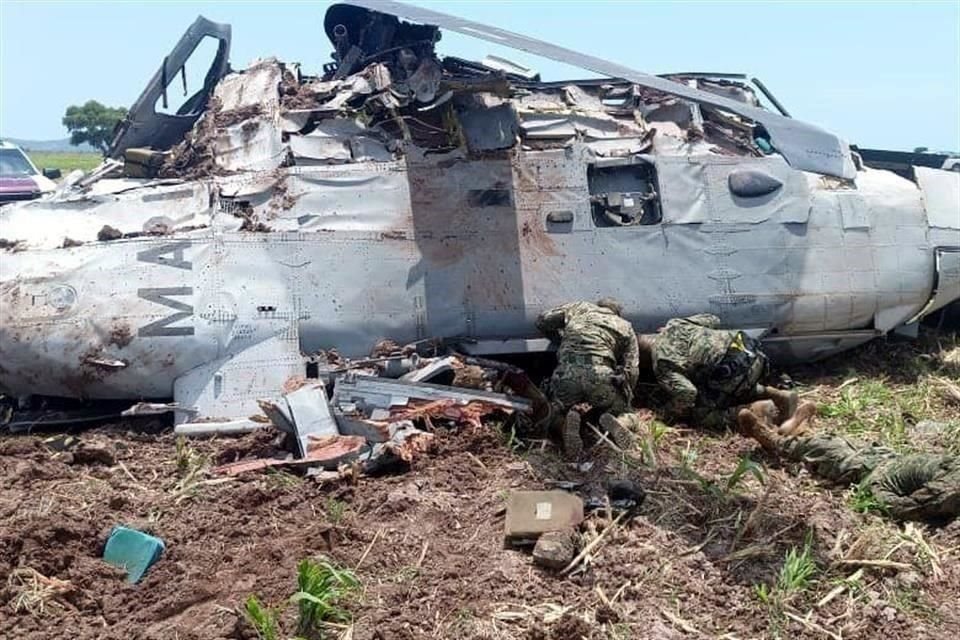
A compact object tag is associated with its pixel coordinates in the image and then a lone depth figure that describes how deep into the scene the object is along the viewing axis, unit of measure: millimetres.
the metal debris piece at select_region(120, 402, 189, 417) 6449
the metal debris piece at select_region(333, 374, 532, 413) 6332
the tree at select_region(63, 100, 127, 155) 55625
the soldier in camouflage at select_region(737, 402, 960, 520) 5152
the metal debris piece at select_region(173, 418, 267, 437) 6422
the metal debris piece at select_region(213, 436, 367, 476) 5852
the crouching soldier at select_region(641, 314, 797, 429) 6598
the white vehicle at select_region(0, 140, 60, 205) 14125
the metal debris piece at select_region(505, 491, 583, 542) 4828
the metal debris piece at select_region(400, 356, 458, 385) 6543
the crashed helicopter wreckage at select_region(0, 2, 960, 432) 6656
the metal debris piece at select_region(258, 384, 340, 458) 6070
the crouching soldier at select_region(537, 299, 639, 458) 6055
